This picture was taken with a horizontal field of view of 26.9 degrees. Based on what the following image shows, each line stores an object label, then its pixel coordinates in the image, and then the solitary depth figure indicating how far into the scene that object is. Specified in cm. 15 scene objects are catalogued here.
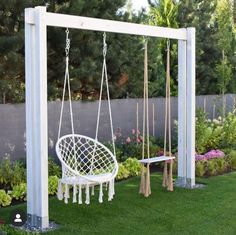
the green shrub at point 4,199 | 654
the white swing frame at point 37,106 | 543
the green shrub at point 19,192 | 683
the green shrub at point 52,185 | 712
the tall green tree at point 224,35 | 1282
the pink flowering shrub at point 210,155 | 898
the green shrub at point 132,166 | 873
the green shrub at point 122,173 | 842
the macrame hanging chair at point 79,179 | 575
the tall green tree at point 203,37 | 1500
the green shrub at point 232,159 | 934
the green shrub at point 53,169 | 794
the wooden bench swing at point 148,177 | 701
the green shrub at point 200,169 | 863
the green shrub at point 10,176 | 734
